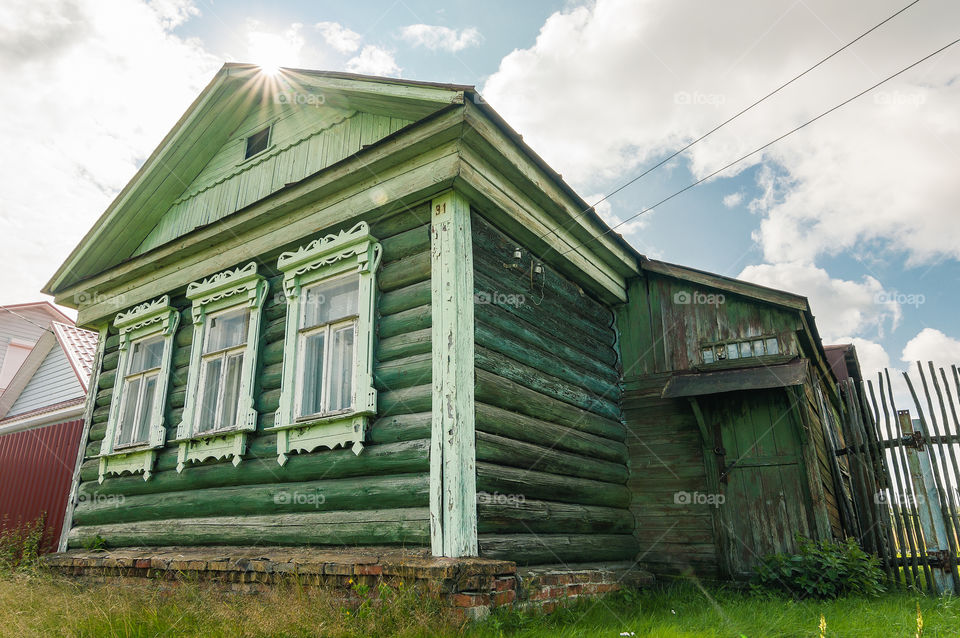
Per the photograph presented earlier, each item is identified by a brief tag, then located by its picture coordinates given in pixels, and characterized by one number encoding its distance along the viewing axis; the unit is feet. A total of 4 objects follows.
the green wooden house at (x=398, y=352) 17.65
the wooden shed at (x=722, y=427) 23.24
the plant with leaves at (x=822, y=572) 20.33
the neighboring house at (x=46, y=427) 36.47
